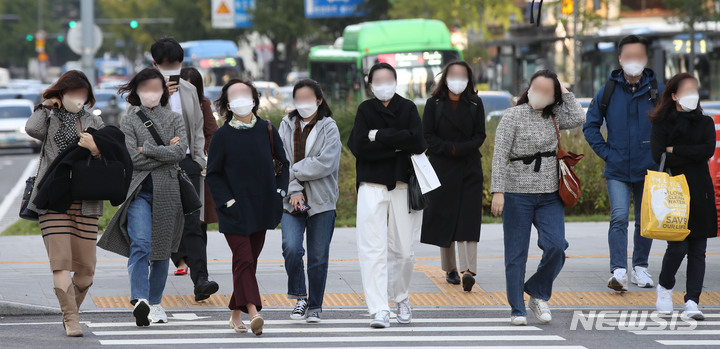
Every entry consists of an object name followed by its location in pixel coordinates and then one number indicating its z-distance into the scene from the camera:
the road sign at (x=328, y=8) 97.12
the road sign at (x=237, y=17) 104.31
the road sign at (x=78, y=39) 49.81
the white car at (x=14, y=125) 65.19
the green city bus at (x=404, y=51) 58.09
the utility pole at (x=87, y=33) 49.75
